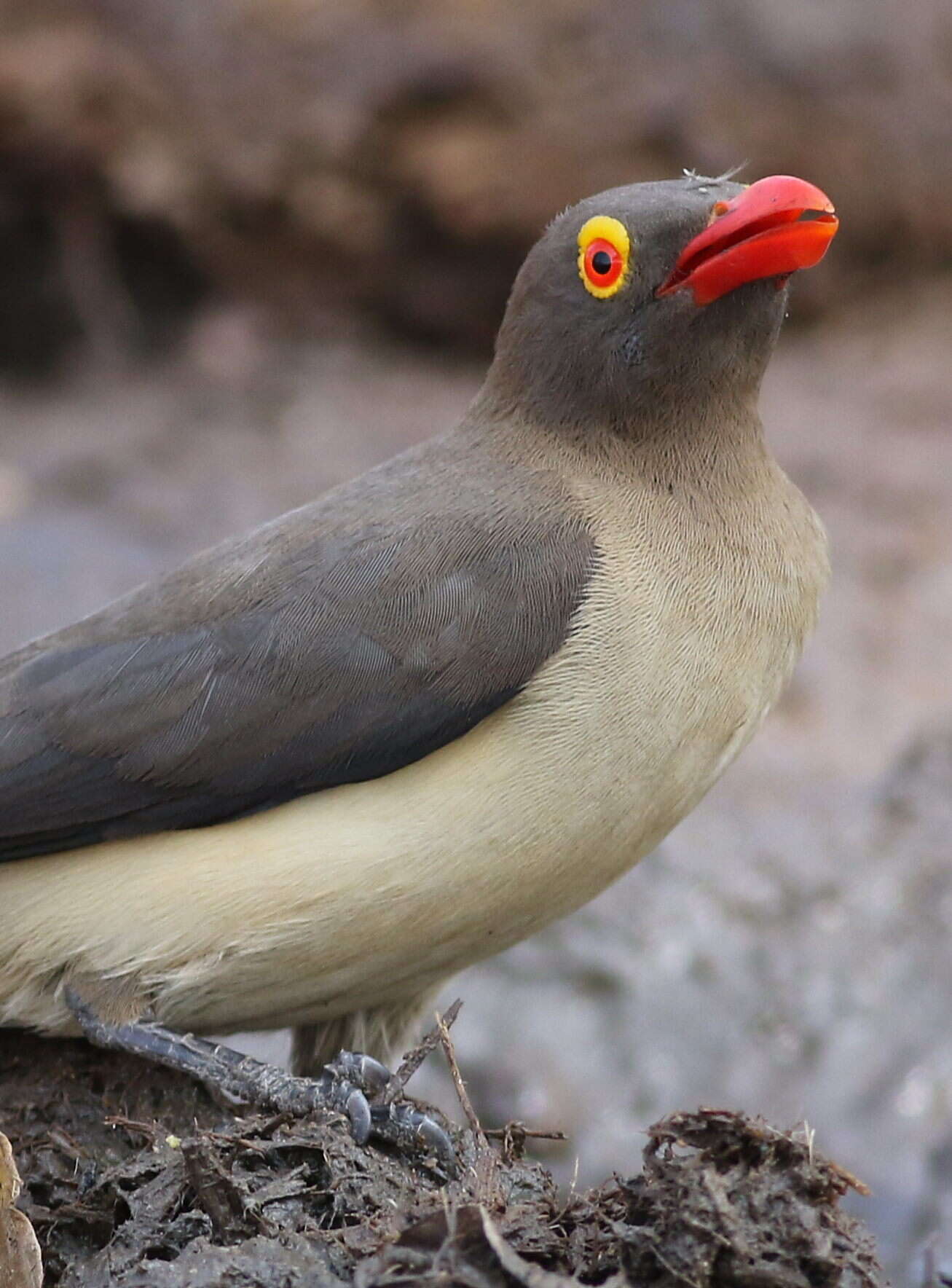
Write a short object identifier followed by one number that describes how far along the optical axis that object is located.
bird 8.24
